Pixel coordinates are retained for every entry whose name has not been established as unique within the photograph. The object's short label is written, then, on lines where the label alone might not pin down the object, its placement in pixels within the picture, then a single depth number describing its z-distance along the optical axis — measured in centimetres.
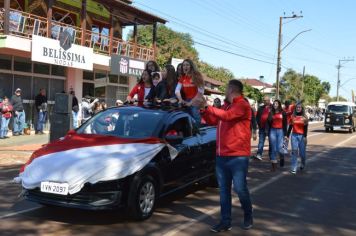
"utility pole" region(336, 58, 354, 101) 8525
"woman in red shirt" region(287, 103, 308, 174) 1128
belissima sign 1753
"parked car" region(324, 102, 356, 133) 3247
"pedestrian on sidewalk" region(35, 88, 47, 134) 1834
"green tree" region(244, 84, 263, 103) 5164
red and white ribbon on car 561
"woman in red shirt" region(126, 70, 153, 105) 917
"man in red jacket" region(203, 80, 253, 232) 570
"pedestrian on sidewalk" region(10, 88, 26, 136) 1695
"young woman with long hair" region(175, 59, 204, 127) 810
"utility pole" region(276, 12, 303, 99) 3866
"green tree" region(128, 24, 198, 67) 5728
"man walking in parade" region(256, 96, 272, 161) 1266
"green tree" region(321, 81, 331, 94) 14075
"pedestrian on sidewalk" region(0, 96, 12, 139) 1642
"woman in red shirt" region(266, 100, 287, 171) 1192
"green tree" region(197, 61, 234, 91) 6475
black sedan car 562
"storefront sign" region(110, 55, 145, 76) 2233
